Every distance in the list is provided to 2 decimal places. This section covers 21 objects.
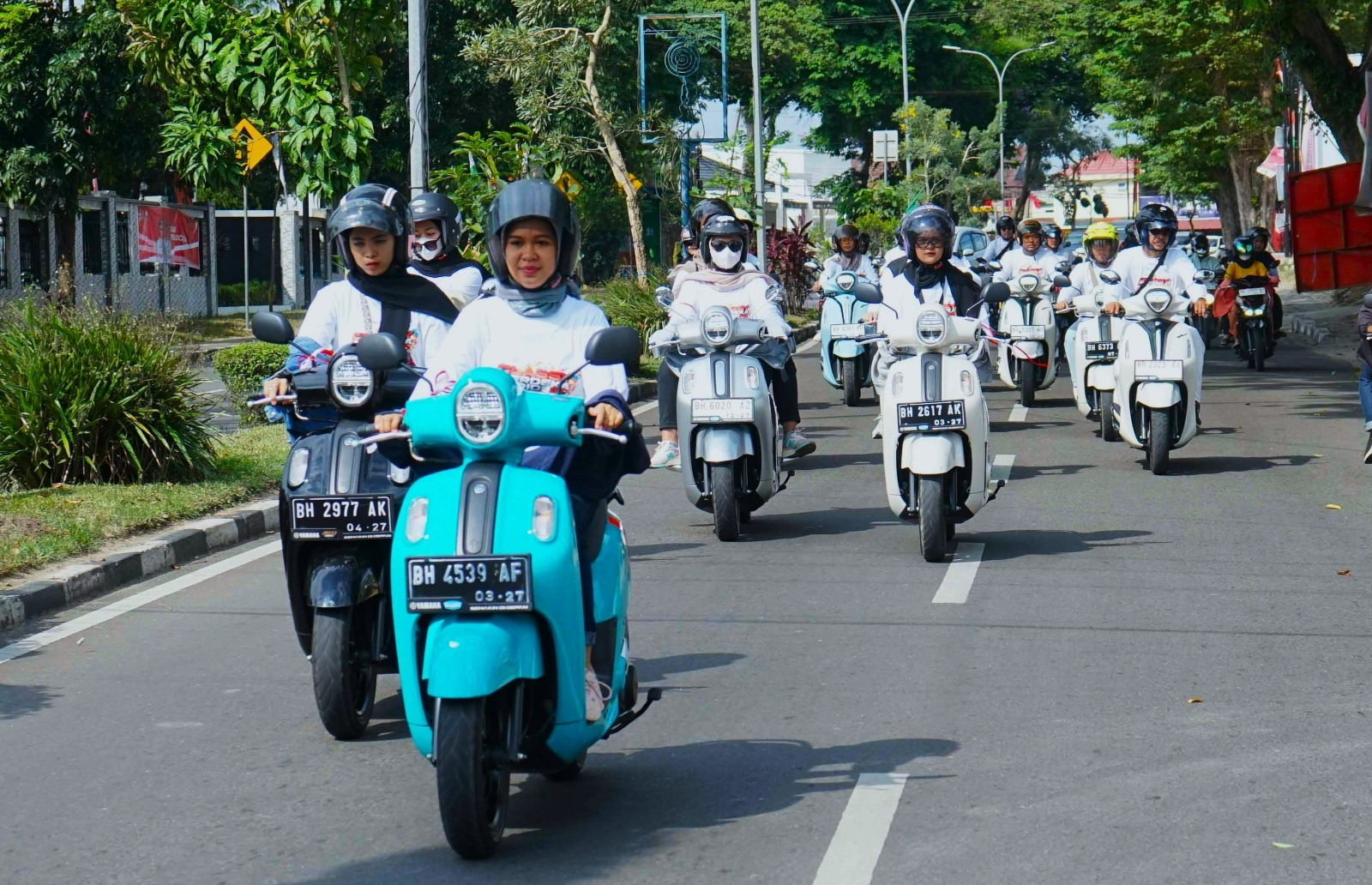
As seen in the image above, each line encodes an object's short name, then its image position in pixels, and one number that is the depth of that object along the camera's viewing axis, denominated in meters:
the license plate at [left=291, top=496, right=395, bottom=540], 5.68
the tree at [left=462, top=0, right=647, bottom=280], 27.45
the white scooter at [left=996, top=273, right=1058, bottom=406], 17.88
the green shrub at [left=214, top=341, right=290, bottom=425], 14.95
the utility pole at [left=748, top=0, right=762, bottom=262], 32.25
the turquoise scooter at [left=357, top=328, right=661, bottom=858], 4.32
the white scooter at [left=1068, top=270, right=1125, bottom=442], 13.95
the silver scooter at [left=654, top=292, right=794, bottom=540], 9.84
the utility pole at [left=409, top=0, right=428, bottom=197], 15.93
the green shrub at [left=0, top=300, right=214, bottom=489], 10.75
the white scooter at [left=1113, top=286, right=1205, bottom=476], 12.27
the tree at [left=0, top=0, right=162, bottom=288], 29.97
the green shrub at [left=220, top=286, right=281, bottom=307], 44.44
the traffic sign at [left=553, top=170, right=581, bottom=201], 21.91
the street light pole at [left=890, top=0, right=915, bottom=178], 52.44
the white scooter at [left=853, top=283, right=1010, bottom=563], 8.95
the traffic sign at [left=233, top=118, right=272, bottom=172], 19.20
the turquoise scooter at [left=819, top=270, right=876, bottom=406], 17.97
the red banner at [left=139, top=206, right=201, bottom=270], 35.75
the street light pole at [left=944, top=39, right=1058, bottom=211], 60.21
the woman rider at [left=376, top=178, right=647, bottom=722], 5.00
